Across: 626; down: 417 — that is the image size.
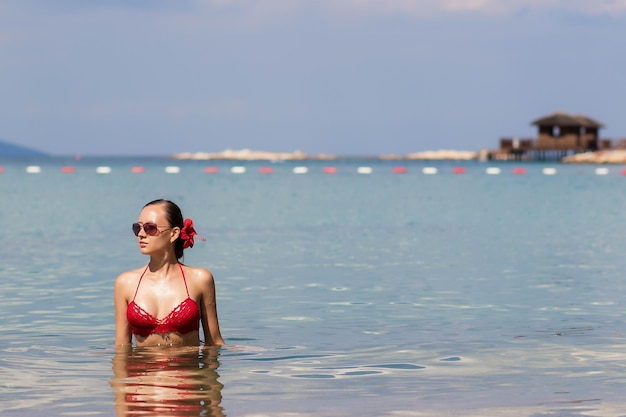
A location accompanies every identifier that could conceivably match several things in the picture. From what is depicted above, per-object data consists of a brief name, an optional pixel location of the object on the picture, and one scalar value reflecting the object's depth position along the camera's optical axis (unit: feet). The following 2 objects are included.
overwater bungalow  429.38
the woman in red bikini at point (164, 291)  30.71
